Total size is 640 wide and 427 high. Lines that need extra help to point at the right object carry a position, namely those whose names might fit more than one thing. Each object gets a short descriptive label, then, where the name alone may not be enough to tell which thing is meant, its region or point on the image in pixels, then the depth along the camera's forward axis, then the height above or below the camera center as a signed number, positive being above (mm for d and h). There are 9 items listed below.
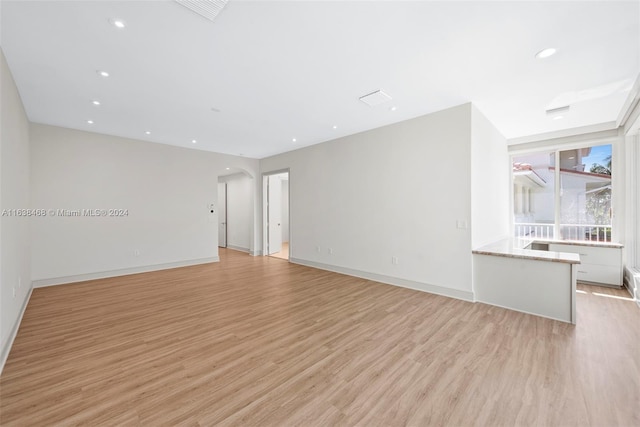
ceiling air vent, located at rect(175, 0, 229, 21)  1872 +1547
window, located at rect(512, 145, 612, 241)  4785 +355
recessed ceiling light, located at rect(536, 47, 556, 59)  2477 +1556
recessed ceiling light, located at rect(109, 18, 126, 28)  2084 +1573
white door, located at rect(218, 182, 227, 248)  9453 +66
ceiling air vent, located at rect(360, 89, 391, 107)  3392 +1569
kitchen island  3064 -887
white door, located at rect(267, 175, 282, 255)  7828 -15
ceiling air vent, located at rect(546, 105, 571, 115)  3869 +1555
